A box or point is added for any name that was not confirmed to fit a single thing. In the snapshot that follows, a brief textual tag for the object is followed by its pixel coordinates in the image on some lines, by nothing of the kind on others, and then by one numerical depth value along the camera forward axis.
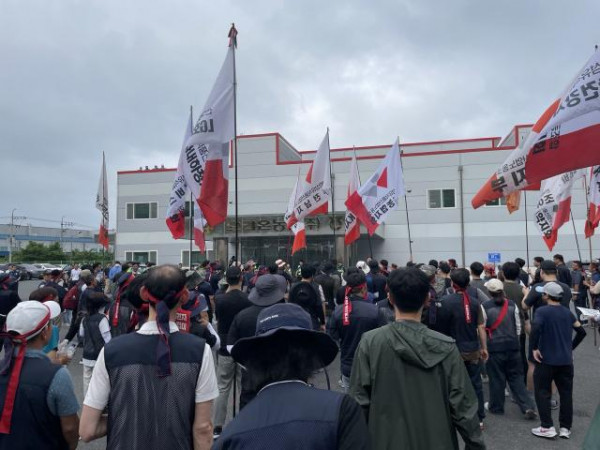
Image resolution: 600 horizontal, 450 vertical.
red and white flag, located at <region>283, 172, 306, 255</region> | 12.85
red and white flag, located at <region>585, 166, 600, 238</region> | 9.05
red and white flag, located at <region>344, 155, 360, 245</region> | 13.09
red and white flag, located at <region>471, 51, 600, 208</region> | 4.65
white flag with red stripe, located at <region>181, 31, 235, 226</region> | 7.88
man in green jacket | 2.59
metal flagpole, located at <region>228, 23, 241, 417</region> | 8.16
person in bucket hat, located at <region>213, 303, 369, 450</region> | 1.56
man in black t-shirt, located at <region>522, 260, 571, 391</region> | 5.96
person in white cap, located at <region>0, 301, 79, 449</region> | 2.50
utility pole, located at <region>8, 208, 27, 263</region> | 85.69
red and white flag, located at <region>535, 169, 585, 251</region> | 10.12
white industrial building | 28.08
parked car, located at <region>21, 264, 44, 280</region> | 42.72
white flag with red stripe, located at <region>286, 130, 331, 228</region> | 12.72
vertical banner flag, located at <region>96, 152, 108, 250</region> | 15.44
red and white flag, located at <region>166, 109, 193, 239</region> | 9.59
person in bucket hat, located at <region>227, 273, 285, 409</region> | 4.75
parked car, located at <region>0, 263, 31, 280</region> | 39.67
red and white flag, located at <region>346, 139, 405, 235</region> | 11.95
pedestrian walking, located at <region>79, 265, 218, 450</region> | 2.44
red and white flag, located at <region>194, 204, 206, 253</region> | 11.55
